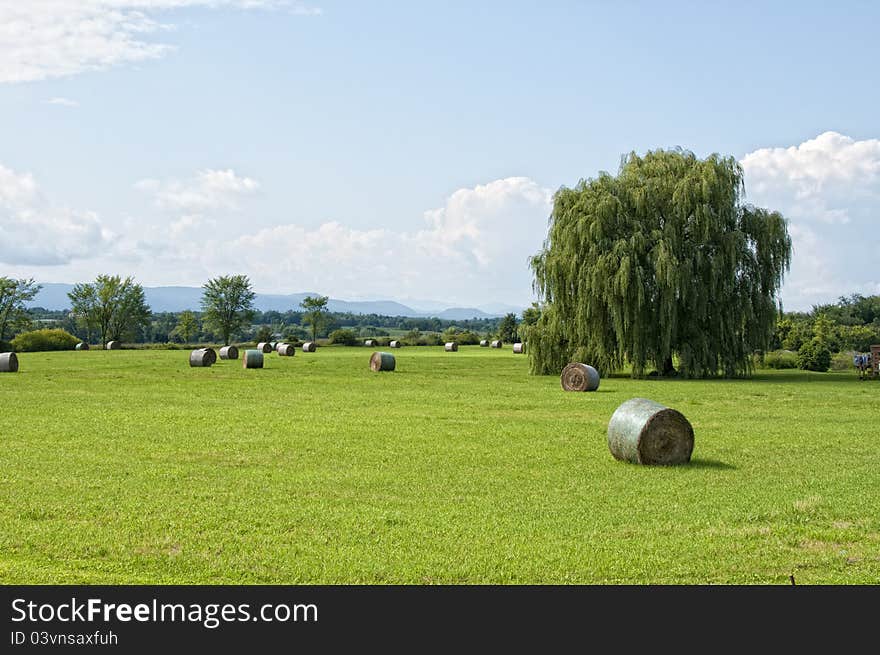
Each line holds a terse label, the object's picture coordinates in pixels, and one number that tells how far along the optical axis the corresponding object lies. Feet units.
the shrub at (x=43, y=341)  256.32
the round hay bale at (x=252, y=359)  152.66
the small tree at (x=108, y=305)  373.40
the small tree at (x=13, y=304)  353.92
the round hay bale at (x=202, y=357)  160.15
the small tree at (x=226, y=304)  408.05
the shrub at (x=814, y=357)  173.27
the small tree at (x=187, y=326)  423.02
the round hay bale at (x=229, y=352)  195.11
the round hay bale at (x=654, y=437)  47.73
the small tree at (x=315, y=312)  417.90
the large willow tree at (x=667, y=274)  130.93
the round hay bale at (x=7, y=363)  135.23
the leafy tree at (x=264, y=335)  316.81
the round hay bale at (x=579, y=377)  105.40
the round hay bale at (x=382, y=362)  145.79
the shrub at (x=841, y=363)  177.91
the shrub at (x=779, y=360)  181.57
